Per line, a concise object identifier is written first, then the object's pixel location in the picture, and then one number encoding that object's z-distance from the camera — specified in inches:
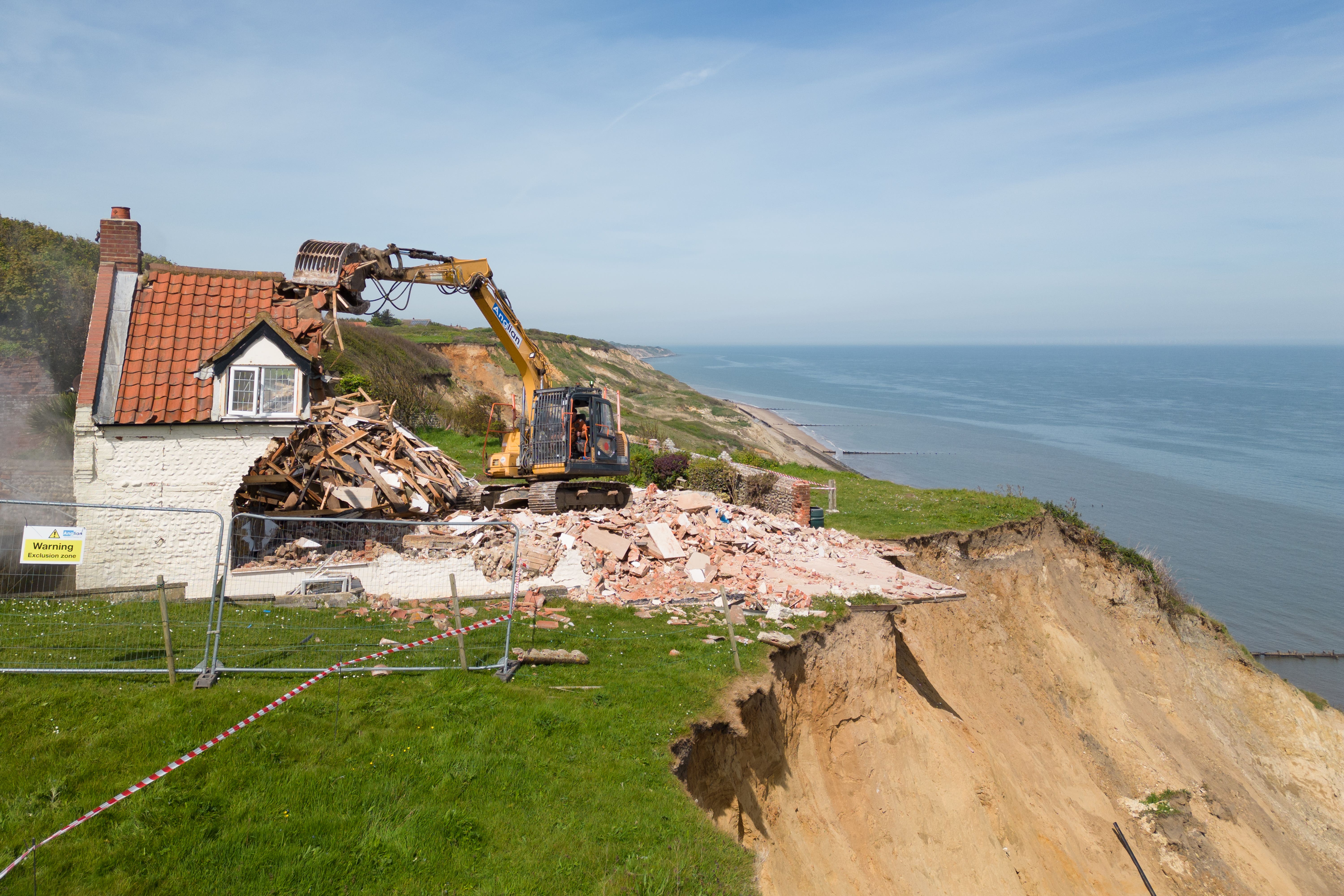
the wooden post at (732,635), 463.8
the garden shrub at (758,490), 1015.6
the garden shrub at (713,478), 1046.4
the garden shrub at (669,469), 1088.8
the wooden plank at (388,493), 698.2
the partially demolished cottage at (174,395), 560.4
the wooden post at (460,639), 401.1
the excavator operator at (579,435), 813.9
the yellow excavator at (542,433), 756.6
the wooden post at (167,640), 335.9
